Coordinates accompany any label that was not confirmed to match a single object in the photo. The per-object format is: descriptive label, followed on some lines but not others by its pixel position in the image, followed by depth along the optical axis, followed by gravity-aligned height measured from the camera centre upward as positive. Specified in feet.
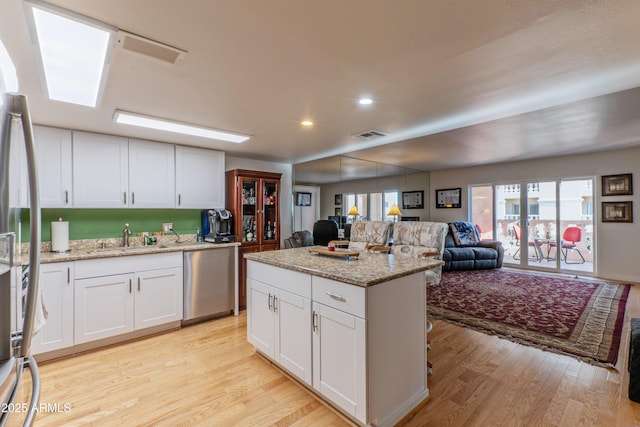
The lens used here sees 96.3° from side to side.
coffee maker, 13.01 -0.66
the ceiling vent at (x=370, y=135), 11.86 +3.26
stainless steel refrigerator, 2.28 -0.44
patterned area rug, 9.15 -4.16
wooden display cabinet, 13.76 +0.06
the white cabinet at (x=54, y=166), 9.62 +1.58
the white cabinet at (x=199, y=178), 12.60 +1.52
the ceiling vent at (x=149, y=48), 5.24 +3.20
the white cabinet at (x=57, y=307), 8.53 -2.92
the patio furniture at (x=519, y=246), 20.90 -2.65
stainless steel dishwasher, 11.34 -2.98
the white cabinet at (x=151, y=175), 11.39 +1.52
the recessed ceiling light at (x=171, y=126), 9.10 +3.03
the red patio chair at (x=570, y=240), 19.24 -2.05
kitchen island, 5.57 -2.63
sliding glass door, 19.03 -0.86
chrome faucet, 11.71 -1.04
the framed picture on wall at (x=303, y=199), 19.73 +0.87
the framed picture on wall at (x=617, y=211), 16.88 -0.09
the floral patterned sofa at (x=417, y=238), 11.02 -1.09
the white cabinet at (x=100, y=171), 10.27 +1.53
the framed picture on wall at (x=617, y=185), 16.80 +1.52
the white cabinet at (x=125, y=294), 9.20 -2.88
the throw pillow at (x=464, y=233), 21.04 -1.70
